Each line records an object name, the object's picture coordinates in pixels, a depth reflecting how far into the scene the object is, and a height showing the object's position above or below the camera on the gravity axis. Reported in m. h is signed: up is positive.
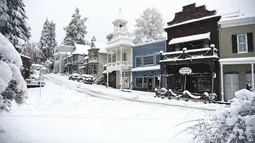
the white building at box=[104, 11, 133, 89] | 19.62 +2.30
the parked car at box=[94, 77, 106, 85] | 23.11 -0.52
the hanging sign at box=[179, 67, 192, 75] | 12.42 +0.43
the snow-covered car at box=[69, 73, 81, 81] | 22.59 +0.10
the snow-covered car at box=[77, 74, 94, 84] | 22.20 -0.26
